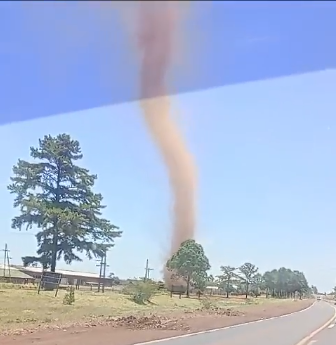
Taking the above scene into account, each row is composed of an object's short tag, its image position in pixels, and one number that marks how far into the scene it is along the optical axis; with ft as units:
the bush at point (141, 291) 147.13
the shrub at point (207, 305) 149.28
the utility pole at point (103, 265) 191.18
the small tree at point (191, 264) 260.83
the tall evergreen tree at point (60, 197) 179.32
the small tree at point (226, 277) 378.32
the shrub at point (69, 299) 116.50
